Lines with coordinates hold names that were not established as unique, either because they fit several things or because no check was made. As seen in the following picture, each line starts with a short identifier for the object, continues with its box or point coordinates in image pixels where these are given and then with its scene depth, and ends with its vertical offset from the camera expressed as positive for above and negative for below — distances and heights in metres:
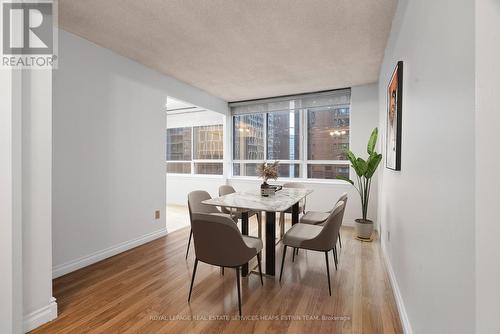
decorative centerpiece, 3.04 -0.11
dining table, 2.35 -0.41
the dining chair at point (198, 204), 2.84 -0.46
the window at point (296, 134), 4.77 +0.67
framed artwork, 2.02 +0.43
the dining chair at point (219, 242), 1.83 -0.61
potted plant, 3.36 -0.09
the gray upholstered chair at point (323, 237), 2.16 -0.70
